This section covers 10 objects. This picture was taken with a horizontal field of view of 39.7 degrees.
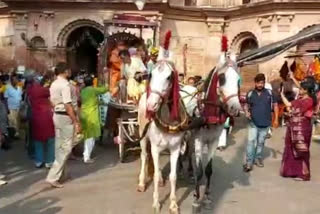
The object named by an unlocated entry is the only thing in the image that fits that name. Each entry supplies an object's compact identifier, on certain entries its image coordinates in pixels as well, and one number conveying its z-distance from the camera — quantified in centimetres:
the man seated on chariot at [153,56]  819
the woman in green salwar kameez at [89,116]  860
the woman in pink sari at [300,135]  754
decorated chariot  861
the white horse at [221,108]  571
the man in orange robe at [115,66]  1014
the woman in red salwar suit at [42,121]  802
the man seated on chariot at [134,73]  874
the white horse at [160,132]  537
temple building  1820
